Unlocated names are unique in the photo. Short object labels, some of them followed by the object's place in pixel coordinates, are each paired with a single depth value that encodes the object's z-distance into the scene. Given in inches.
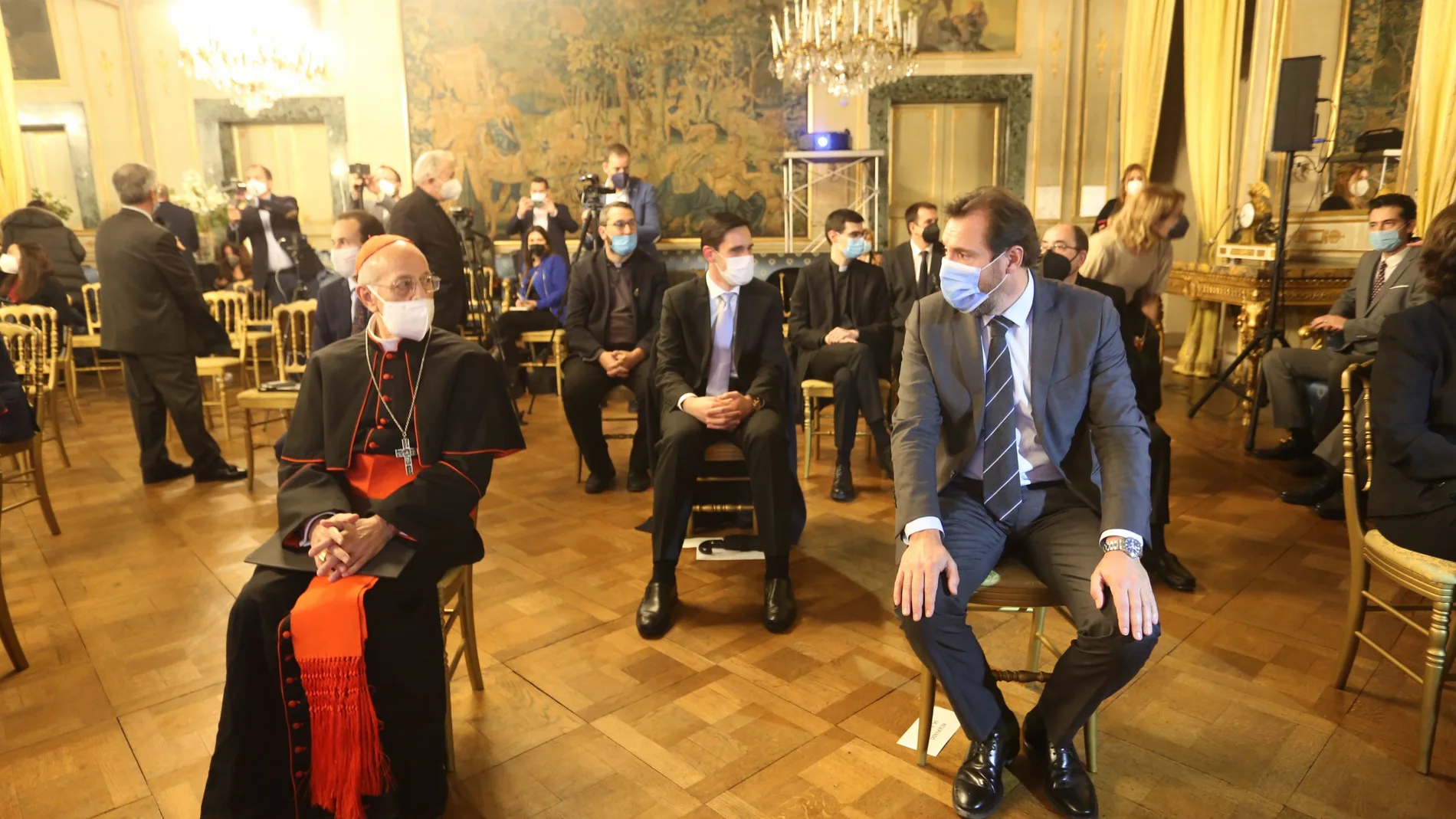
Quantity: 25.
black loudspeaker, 190.2
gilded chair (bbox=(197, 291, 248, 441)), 214.2
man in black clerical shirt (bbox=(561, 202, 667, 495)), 175.0
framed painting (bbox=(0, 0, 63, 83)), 347.3
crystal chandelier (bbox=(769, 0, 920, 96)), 277.6
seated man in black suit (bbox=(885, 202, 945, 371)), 193.3
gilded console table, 214.8
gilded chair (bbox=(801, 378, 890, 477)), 177.9
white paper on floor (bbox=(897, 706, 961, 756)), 90.0
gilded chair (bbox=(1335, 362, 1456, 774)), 83.1
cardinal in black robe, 75.1
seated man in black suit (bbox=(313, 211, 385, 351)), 141.1
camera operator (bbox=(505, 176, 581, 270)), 295.7
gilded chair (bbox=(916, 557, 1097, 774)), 82.3
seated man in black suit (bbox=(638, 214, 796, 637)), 119.5
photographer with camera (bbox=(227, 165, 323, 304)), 305.1
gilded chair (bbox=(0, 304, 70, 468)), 189.0
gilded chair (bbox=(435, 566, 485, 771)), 87.9
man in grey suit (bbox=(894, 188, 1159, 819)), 77.4
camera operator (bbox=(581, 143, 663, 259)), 281.3
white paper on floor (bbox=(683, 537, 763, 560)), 136.1
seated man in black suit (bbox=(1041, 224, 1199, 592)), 126.6
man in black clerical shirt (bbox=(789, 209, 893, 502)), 173.8
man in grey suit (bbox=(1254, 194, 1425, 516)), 165.7
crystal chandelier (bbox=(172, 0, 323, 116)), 312.7
